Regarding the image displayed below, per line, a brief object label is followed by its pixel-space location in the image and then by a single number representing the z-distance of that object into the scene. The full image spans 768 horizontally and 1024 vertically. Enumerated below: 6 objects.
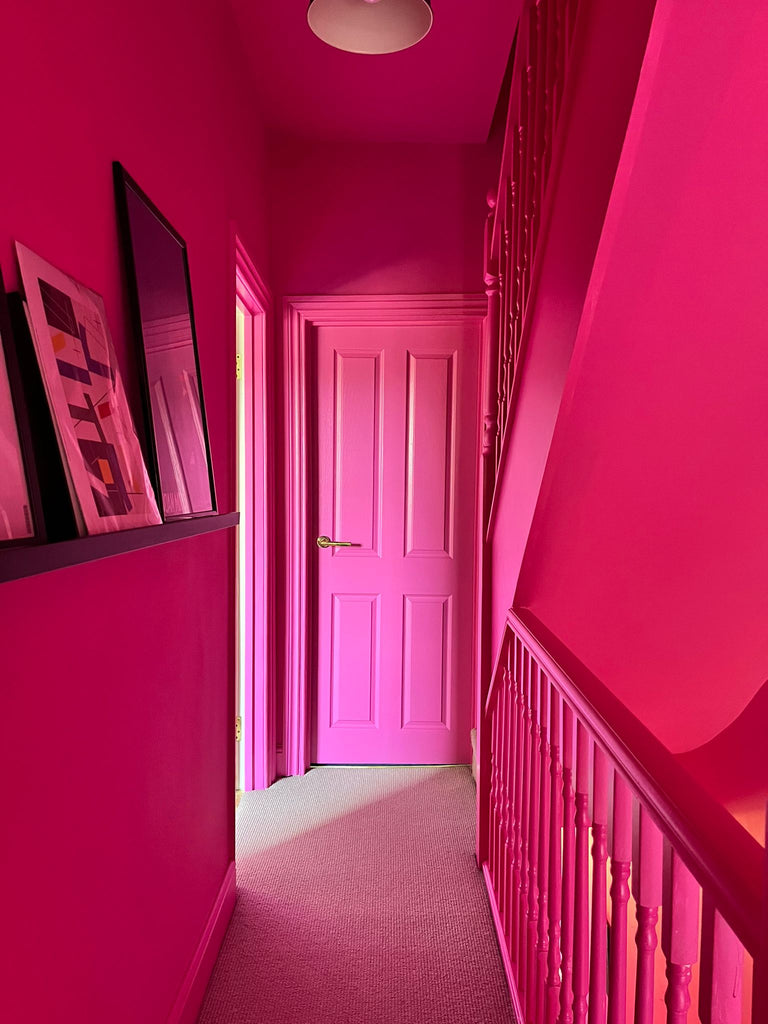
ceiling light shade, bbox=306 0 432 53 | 1.99
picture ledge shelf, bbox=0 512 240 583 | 0.75
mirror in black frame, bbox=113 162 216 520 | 1.43
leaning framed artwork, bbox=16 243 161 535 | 1.01
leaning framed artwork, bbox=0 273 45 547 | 0.86
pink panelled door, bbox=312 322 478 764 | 3.32
